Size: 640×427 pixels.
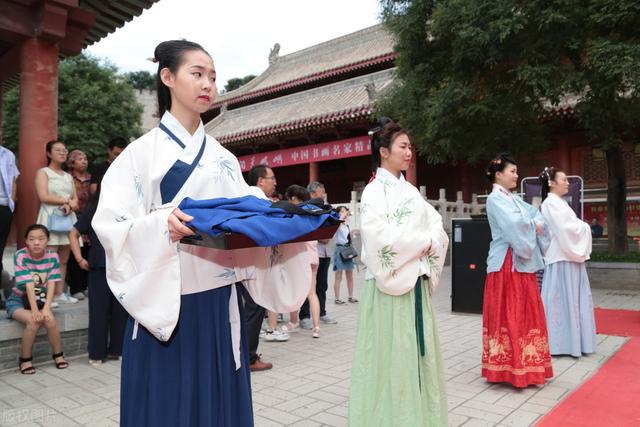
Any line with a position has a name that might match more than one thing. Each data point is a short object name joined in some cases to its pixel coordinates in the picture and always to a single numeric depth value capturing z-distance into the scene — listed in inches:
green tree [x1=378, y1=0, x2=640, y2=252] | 299.0
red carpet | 128.6
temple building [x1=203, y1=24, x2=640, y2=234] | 515.5
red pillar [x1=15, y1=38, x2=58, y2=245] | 214.5
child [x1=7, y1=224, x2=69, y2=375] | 168.7
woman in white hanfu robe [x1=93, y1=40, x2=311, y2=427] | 66.2
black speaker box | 274.4
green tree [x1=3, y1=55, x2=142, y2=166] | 805.9
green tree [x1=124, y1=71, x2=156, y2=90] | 1927.9
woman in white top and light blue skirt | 195.6
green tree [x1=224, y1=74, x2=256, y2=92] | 1857.9
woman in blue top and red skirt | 155.4
